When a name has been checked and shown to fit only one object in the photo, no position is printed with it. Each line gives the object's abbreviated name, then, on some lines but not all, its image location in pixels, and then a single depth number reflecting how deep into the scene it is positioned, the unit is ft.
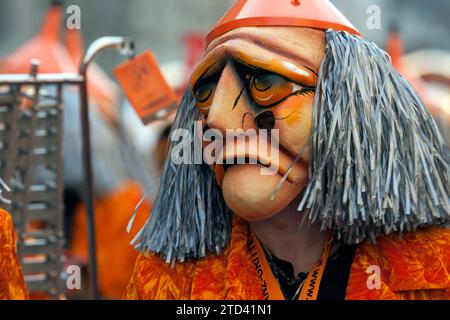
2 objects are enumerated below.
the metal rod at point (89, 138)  18.65
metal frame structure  17.51
